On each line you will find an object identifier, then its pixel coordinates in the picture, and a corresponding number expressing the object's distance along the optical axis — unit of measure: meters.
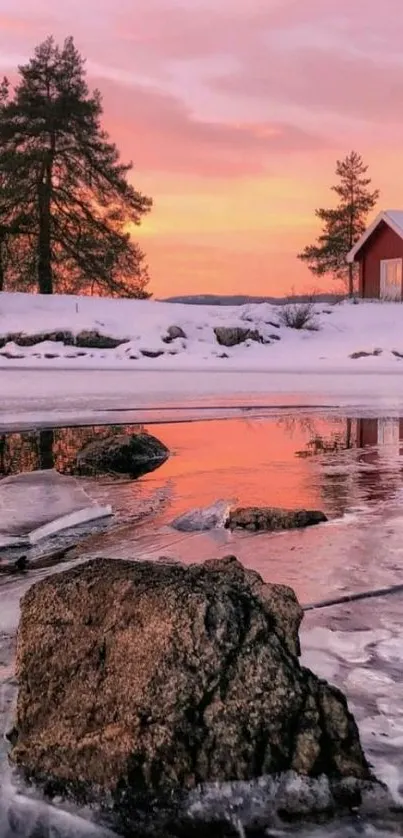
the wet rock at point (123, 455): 8.97
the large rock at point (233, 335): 28.88
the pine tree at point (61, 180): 34.34
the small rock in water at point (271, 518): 5.93
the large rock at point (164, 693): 2.51
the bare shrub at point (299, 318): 31.62
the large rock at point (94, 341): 27.09
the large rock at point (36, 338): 26.89
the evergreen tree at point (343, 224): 58.38
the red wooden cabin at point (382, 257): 38.31
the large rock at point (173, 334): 28.31
